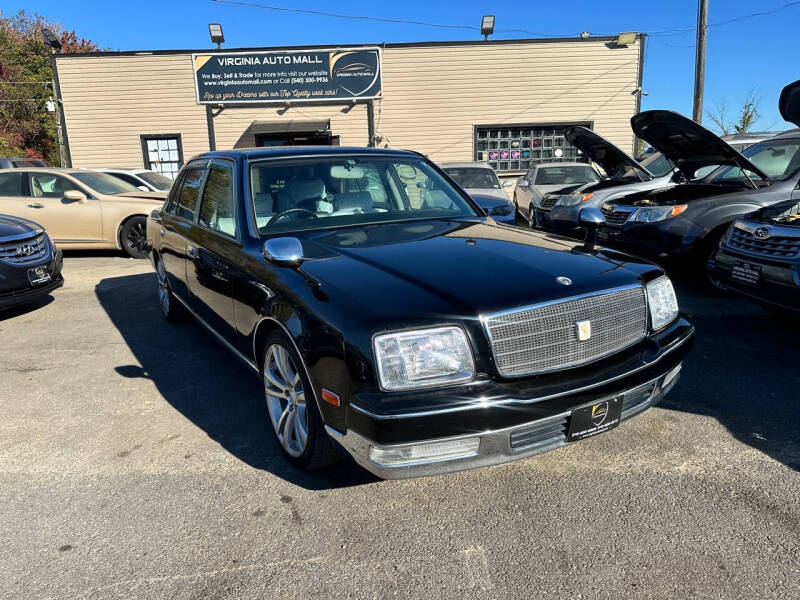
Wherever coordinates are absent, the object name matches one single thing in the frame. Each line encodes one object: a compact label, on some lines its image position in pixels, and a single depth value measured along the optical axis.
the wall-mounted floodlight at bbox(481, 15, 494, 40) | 17.41
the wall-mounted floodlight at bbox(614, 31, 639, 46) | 16.30
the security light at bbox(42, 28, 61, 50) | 16.44
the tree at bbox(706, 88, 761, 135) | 23.81
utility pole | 14.73
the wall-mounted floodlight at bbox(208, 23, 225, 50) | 17.16
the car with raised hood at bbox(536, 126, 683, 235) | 8.02
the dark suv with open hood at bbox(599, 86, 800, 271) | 5.80
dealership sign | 16.38
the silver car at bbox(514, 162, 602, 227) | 11.59
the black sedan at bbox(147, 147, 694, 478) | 2.23
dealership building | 16.50
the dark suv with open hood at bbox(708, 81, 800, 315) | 4.11
